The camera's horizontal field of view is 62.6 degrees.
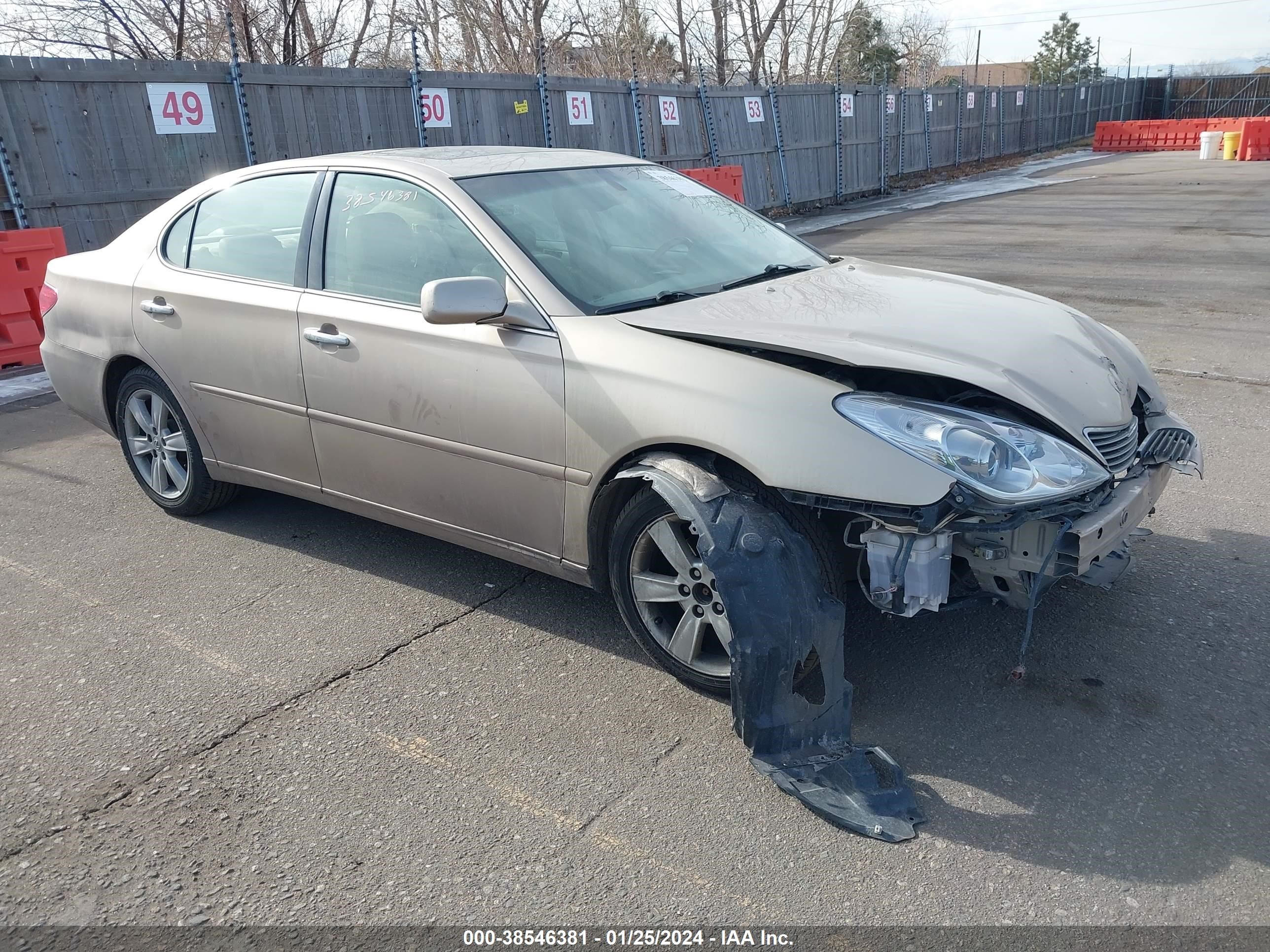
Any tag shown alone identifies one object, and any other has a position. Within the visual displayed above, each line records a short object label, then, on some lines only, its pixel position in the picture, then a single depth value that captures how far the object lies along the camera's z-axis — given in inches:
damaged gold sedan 116.7
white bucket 1269.7
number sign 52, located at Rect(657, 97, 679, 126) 653.3
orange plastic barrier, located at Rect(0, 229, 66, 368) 331.3
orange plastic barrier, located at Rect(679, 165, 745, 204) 569.3
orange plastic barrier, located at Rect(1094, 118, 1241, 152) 1491.1
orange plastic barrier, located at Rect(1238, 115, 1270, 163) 1213.1
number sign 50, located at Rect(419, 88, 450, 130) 522.0
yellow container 1236.5
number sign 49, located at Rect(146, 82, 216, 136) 414.0
